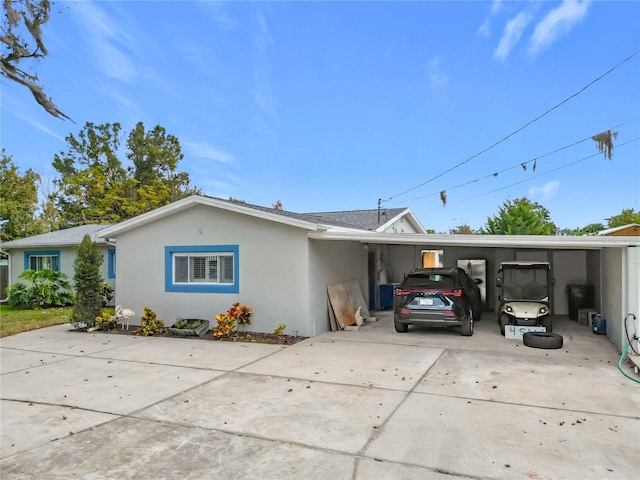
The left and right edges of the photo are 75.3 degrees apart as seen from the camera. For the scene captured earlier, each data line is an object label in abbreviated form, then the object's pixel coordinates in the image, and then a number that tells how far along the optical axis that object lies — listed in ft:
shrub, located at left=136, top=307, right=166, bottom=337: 33.14
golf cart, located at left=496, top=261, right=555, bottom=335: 29.96
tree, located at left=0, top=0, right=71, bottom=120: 38.27
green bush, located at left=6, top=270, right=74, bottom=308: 48.62
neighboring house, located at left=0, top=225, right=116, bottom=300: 52.60
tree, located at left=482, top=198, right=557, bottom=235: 64.23
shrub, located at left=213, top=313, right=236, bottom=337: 30.73
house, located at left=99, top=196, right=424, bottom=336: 31.27
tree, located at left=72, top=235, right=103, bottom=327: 34.60
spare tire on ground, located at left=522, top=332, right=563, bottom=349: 25.94
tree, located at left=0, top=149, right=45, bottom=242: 76.38
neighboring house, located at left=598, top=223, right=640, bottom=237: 55.87
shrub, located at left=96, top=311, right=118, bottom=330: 35.12
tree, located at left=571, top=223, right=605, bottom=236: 107.04
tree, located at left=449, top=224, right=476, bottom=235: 120.32
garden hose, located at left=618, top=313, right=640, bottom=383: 20.70
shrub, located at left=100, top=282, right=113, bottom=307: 47.87
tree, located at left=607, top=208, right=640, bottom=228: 94.20
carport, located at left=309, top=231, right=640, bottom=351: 23.77
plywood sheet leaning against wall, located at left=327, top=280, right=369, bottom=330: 34.37
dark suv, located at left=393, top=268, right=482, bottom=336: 29.68
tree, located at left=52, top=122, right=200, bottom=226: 99.25
